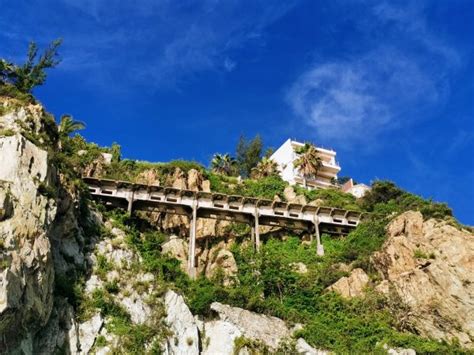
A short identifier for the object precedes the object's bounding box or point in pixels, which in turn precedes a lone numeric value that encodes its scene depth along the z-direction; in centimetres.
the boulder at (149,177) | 4209
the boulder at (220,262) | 3281
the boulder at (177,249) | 3444
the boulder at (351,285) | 3312
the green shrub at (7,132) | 2343
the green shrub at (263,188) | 4450
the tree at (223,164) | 5638
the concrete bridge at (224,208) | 3653
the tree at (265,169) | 5275
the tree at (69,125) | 4359
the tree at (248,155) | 6266
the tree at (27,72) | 3381
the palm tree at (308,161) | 5800
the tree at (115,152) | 4397
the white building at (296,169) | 6066
